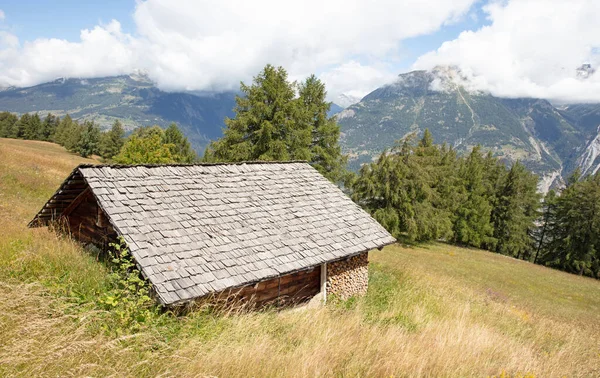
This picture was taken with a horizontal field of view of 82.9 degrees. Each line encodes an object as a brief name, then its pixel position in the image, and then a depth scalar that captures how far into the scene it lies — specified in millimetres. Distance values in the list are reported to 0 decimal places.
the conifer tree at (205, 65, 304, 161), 27547
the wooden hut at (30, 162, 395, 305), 7375
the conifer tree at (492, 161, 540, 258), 47788
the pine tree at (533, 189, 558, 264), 50875
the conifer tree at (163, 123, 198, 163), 66188
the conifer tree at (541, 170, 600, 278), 42469
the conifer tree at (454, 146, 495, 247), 45156
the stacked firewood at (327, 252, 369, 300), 11297
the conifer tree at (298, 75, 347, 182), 31172
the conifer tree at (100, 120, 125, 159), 73938
